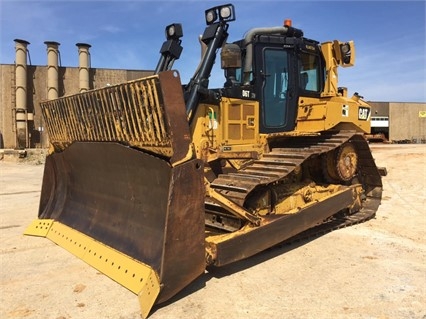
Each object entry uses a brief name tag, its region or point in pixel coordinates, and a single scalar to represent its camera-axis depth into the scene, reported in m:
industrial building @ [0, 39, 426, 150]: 25.25
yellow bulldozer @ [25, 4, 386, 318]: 3.62
